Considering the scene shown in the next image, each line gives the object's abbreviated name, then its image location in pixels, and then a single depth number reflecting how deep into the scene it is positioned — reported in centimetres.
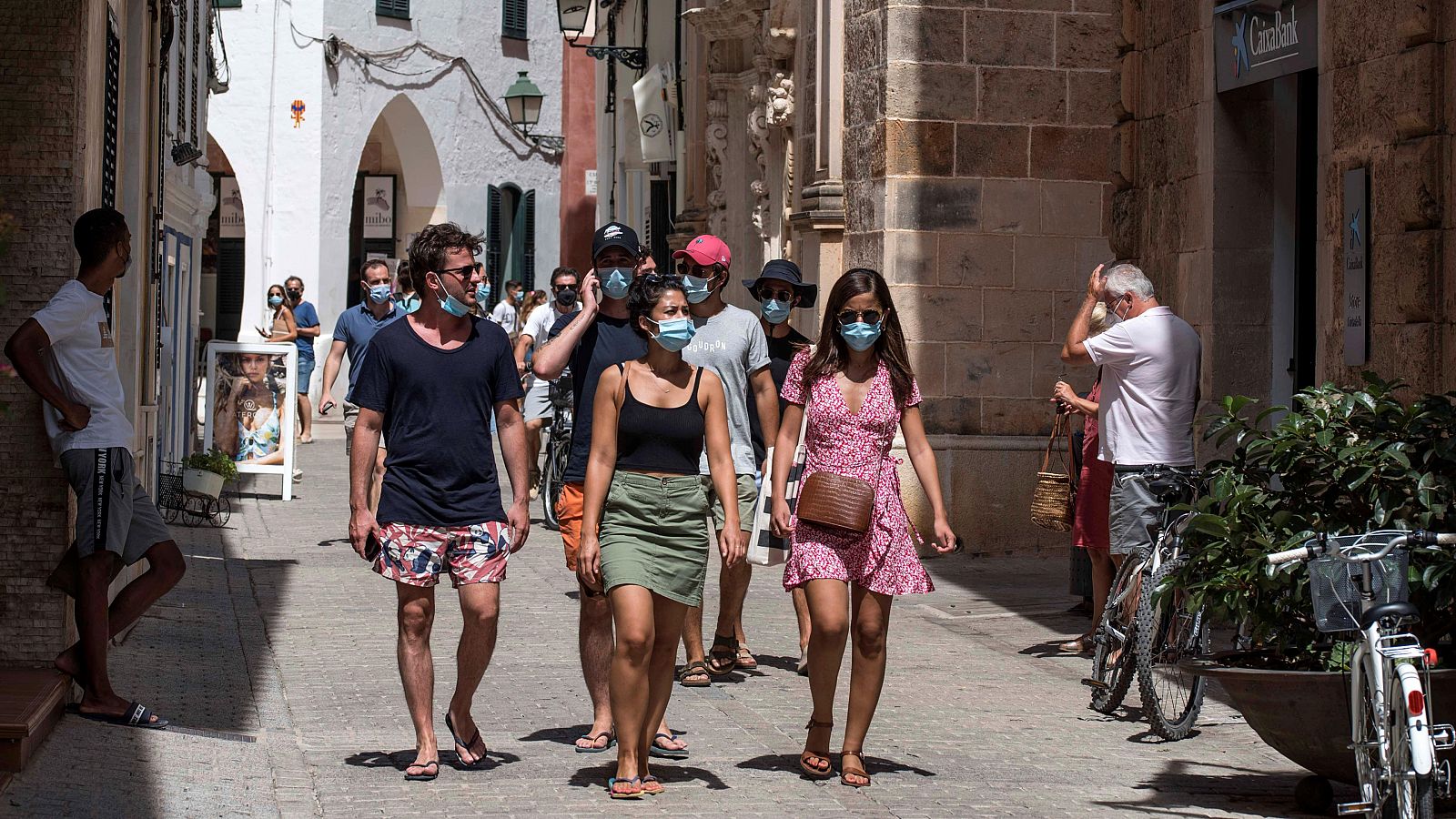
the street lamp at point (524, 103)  3269
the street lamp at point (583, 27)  2777
